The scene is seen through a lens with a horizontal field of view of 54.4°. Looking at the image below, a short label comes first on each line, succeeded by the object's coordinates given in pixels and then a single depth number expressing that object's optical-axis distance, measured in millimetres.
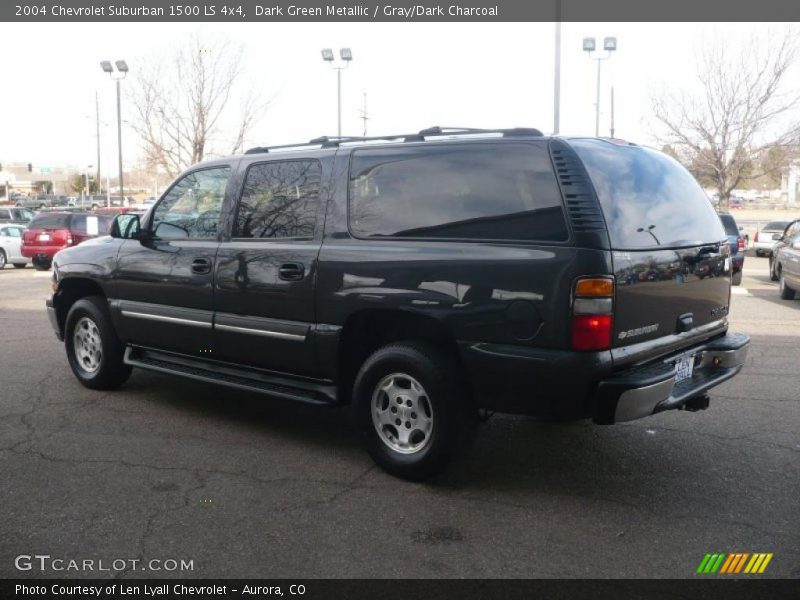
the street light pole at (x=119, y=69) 32438
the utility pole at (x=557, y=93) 20672
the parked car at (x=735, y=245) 14680
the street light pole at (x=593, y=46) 25811
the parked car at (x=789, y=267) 13094
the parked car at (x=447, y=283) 4043
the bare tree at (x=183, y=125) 34125
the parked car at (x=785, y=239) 14849
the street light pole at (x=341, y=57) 26359
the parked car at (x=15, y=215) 31594
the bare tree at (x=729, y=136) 31484
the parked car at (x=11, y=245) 21172
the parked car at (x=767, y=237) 25453
